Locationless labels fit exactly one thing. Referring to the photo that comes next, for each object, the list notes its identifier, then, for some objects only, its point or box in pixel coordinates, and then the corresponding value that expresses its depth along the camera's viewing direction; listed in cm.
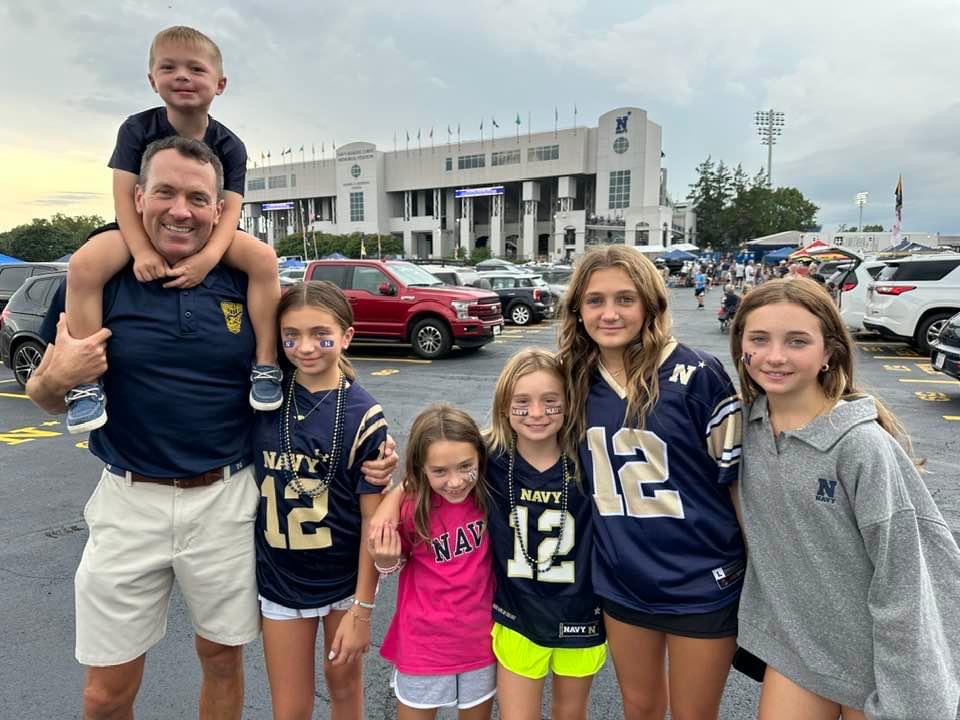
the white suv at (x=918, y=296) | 1083
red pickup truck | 1126
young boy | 177
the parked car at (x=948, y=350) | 738
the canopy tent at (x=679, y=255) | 4169
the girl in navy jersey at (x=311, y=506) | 192
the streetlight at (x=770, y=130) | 6650
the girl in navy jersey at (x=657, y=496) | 180
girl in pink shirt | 195
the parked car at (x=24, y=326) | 855
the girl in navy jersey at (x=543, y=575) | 191
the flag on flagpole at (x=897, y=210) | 3645
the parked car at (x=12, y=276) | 1188
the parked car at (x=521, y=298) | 1736
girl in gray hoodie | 144
